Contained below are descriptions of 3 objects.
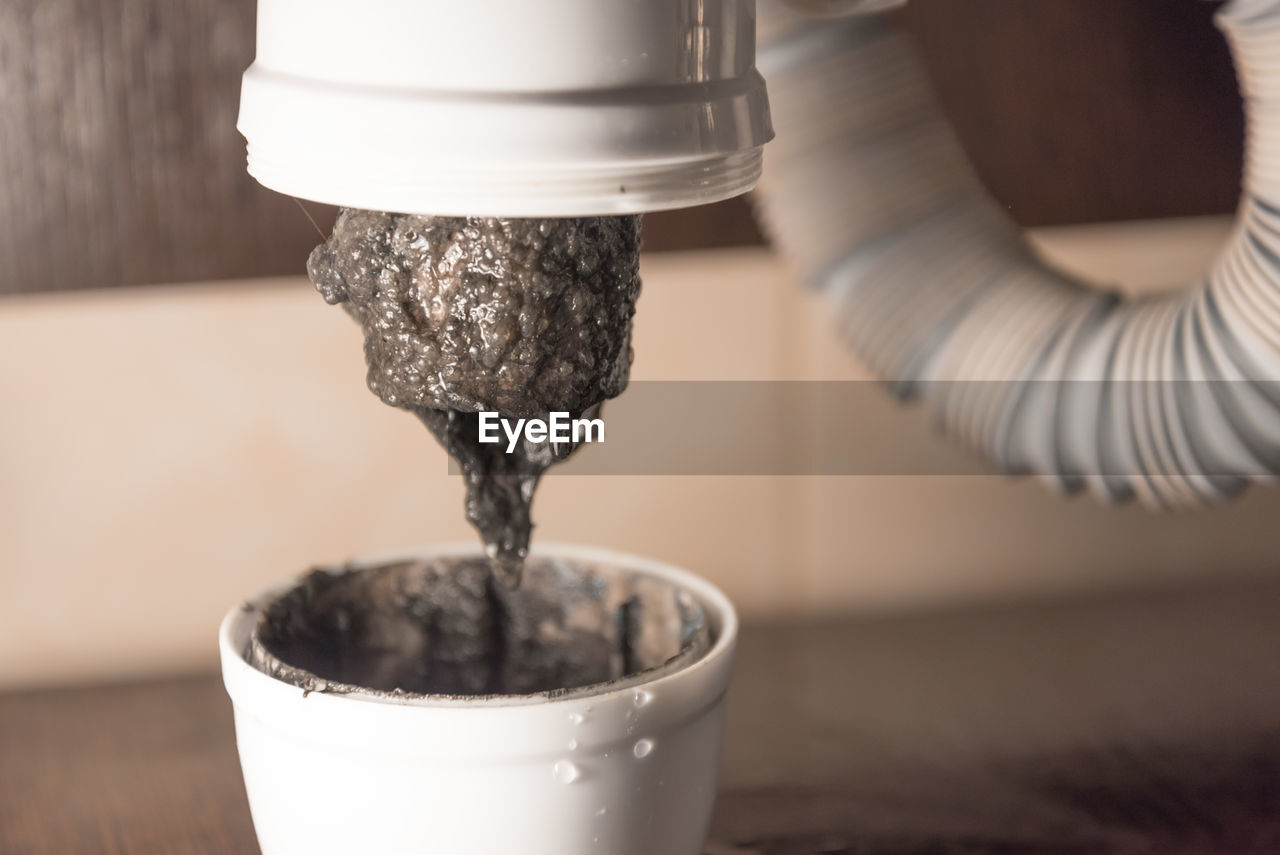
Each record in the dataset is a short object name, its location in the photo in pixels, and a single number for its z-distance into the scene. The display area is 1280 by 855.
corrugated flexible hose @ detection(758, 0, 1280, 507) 0.58
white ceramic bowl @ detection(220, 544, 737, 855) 0.42
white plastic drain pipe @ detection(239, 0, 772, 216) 0.34
